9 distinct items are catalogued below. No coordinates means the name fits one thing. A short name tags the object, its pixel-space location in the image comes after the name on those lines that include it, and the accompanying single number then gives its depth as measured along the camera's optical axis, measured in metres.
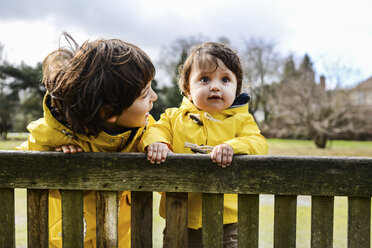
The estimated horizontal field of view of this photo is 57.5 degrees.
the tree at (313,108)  22.03
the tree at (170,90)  13.94
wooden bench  1.36
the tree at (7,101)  19.27
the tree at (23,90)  18.69
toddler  1.79
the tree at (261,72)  29.89
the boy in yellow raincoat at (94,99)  1.47
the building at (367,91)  41.69
